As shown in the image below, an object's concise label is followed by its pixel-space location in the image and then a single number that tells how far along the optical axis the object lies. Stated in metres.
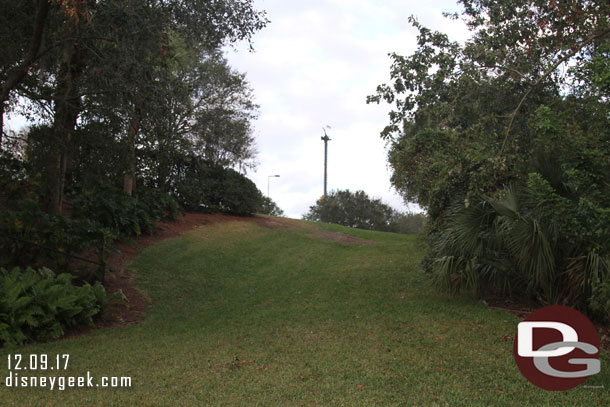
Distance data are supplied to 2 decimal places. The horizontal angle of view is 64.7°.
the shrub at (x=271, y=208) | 33.76
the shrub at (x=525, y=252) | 6.51
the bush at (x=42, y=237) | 9.93
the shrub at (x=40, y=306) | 7.37
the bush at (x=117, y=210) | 14.24
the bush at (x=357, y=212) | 34.97
